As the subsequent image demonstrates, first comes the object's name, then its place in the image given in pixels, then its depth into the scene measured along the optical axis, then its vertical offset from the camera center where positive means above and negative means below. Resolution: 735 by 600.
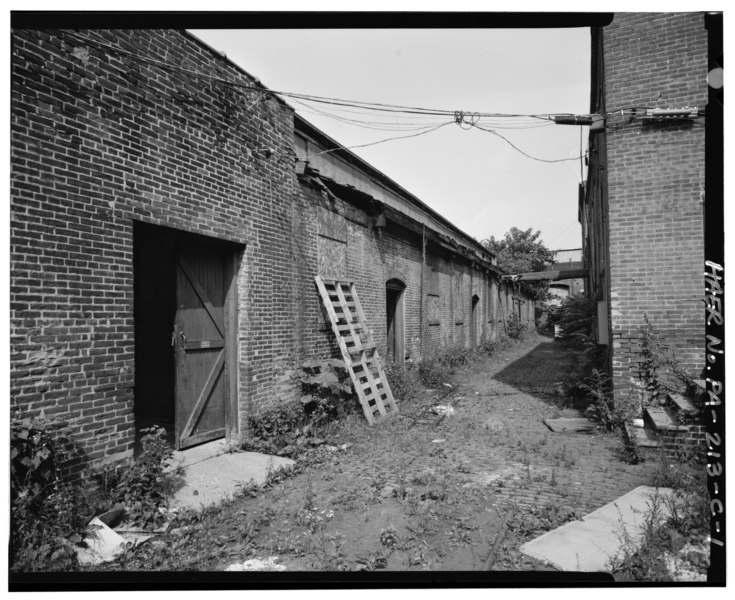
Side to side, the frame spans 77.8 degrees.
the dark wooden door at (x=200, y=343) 5.49 -0.45
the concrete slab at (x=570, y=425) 6.91 -1.81
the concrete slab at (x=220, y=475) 4.43 -1.83
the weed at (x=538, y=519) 3.80 -1.85
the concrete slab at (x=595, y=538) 3.32 -1.82
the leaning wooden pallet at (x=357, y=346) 7.45 -0.68
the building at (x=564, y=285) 38.94 +2.03
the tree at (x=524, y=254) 36.38 +4.59
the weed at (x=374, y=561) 3.33 -1.88
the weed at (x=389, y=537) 3.60 -1.85
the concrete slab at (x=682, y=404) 5.51 -1.20
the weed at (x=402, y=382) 9.12 -1.59
